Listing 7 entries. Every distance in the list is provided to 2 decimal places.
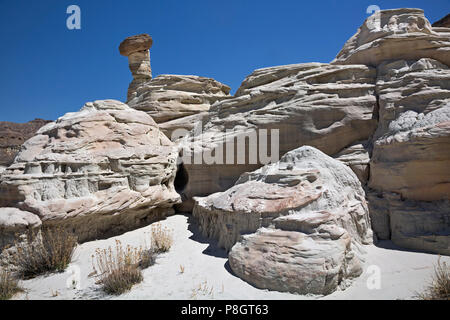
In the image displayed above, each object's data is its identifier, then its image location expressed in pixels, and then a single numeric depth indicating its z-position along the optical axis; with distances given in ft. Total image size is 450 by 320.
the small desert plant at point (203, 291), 11.17
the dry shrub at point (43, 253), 13.79
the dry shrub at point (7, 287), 11.31
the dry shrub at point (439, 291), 9.86
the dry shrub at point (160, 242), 16.29
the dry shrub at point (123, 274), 11.59
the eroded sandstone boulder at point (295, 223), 11.35
